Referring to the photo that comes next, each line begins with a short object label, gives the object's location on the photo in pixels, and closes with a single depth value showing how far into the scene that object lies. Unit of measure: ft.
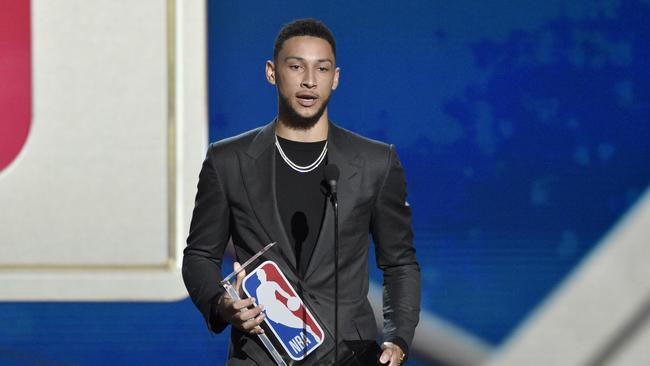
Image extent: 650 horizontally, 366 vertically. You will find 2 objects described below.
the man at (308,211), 41.50
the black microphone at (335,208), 40.97
